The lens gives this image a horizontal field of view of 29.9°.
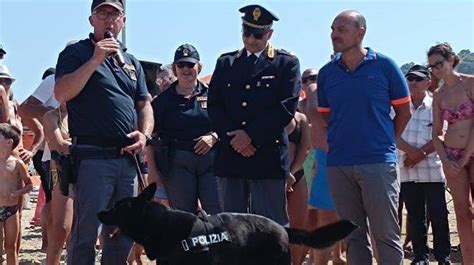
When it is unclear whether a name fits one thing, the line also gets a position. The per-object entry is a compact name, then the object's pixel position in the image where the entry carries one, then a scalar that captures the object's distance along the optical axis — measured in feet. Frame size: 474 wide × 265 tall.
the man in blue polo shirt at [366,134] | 20.80
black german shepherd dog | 17.39
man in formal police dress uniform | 21.20
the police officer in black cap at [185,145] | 25.12
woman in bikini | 25.77
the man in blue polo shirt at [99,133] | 18.94
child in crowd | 27.02
